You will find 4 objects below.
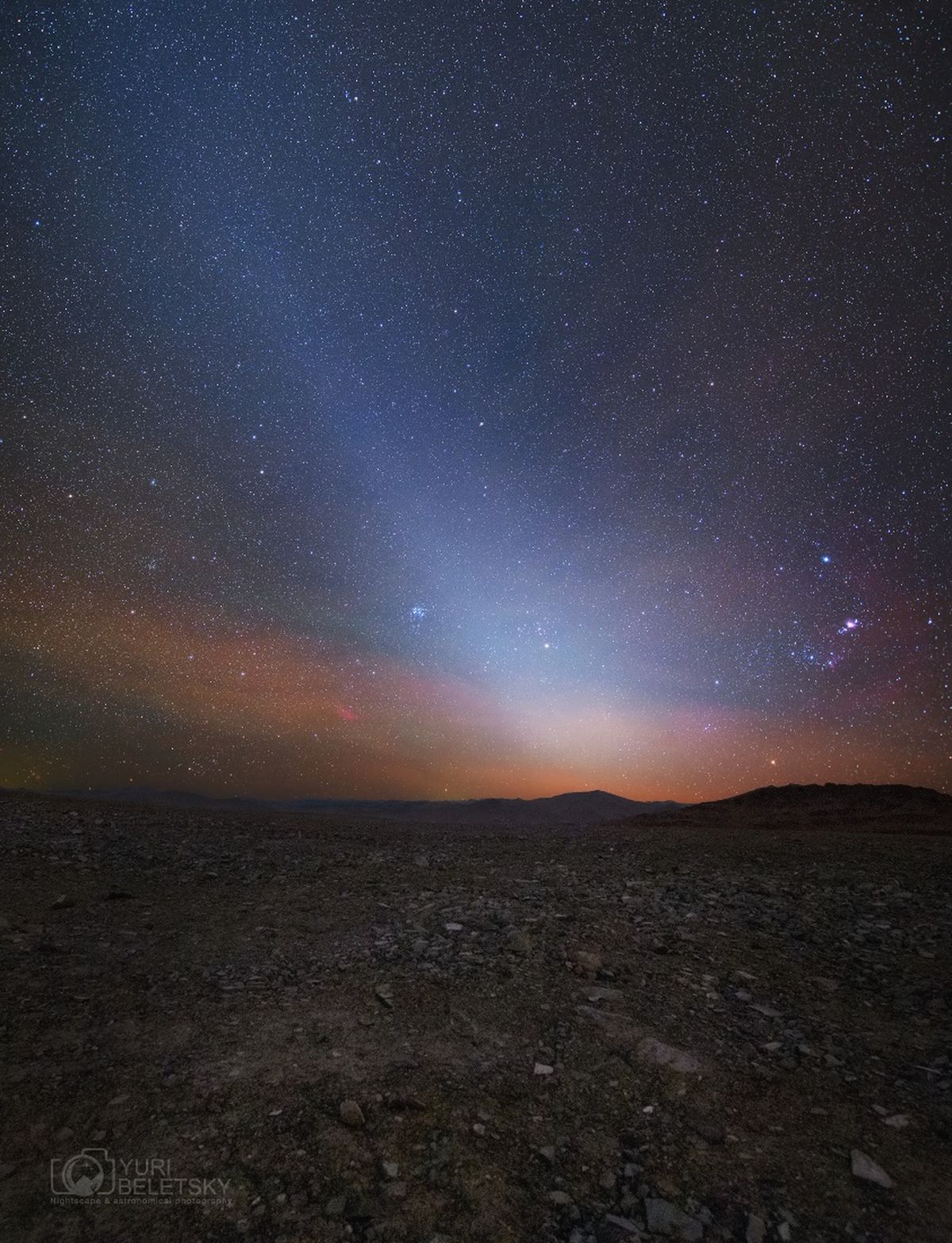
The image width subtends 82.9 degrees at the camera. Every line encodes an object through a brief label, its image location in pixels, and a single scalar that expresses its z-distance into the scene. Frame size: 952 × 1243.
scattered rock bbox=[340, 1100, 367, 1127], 3.60
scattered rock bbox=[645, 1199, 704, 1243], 2.88
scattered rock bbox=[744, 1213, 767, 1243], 2.81
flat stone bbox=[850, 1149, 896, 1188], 3.12
